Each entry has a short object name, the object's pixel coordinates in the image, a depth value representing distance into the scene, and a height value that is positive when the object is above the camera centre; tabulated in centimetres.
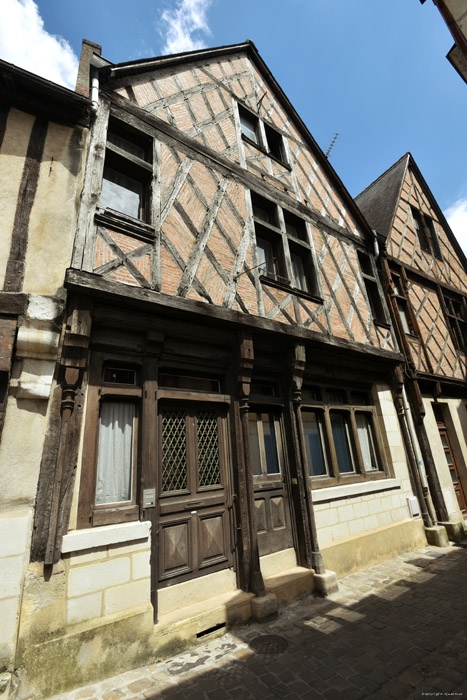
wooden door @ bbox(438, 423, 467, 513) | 742 -42
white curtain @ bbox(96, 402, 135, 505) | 334 +21
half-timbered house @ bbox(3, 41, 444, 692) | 294 +85
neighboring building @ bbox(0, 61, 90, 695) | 263 +197
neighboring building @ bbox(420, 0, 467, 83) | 317 +413
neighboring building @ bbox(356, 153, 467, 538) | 696 +344
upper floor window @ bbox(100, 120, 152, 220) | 429 +398
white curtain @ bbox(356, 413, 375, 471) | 616 +31
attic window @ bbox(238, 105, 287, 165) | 669 +681
